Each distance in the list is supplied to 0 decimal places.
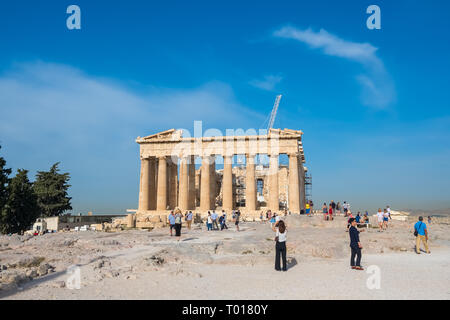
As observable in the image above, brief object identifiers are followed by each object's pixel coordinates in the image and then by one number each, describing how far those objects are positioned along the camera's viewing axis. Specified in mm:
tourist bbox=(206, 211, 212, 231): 28002
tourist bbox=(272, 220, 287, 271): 11867
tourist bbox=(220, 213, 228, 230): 29000
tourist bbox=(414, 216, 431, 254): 16672
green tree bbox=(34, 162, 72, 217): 59719
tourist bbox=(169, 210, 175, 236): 22659
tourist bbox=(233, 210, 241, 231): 28409
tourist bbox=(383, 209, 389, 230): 25600
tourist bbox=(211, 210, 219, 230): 28605
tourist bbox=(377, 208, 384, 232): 25422
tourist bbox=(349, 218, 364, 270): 12023
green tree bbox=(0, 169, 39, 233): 44588
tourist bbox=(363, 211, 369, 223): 26828
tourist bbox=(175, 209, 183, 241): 21697
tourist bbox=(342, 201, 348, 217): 34244
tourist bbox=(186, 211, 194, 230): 28050
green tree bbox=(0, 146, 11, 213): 43916
